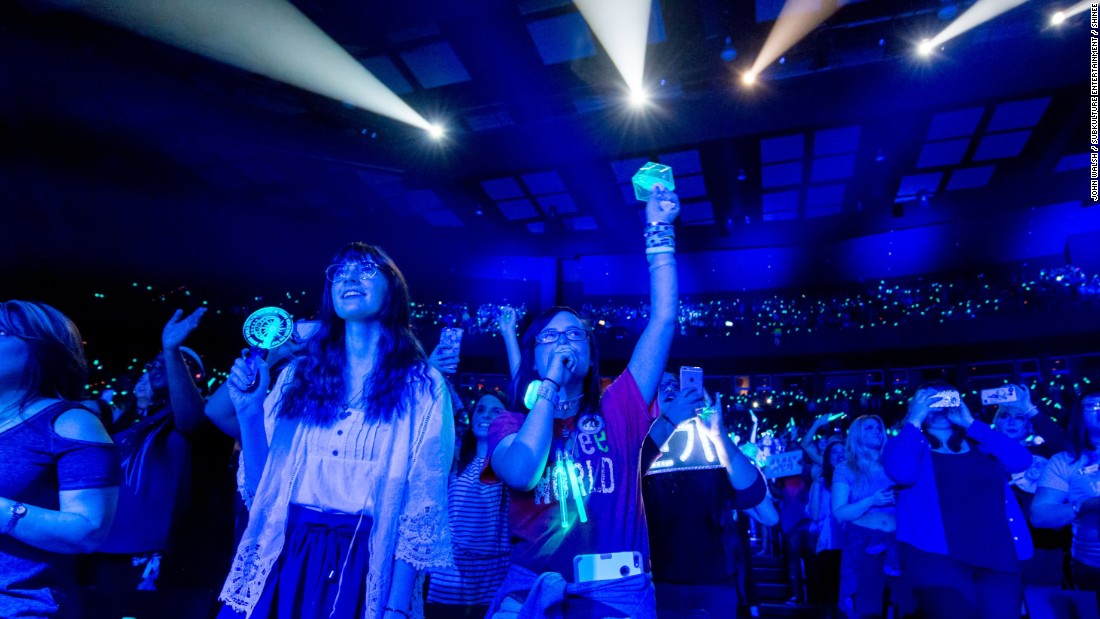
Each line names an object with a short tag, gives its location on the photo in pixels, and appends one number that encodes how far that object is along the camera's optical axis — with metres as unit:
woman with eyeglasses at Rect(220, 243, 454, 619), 1.73
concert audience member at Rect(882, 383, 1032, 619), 3.67
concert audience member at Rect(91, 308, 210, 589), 3.23
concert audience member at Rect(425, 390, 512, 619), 3.18
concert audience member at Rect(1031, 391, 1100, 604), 3.65
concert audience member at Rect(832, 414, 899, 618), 5.18
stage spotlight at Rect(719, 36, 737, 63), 8.15
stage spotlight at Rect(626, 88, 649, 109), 8.77
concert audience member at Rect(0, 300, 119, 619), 1.64
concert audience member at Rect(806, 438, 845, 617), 5.98
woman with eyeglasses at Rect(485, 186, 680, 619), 1.81
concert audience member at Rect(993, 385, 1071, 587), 4.85
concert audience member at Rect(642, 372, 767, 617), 3.30
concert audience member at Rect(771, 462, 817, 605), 6.97
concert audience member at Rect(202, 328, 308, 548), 2.18
